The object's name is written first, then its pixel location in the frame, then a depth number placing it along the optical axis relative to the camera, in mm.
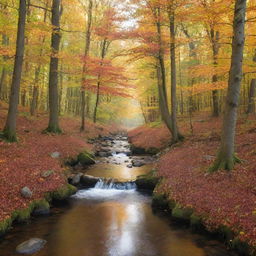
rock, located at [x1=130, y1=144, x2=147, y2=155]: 22241
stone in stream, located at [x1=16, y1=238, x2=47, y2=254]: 6938
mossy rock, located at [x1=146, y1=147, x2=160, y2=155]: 20609
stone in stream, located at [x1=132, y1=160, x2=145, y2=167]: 17472
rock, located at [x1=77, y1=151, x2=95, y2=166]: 16703
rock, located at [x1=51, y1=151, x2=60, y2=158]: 14484
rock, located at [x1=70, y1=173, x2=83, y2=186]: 13173
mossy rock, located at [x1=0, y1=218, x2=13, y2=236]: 7667
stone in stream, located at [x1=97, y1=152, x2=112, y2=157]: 20767
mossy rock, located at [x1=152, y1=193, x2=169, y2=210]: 10359
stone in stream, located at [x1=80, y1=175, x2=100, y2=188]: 13305
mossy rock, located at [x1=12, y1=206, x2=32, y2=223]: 8470
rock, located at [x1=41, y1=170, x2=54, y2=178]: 11239
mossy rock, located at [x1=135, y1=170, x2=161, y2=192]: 12844
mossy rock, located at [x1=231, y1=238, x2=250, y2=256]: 6570
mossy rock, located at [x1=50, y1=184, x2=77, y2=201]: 10759
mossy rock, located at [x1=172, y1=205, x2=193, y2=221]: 8867
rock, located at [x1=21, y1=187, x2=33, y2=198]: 9359
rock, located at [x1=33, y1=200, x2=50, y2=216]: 9448
